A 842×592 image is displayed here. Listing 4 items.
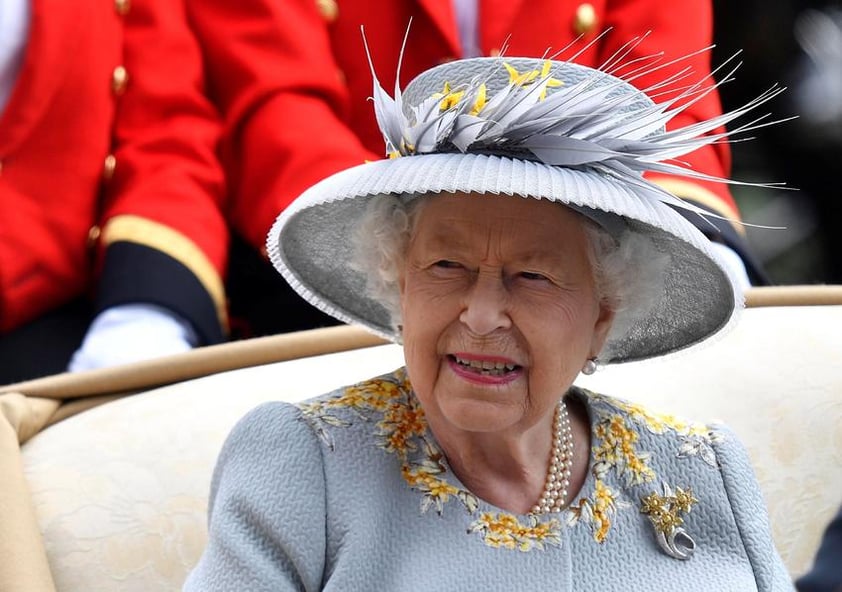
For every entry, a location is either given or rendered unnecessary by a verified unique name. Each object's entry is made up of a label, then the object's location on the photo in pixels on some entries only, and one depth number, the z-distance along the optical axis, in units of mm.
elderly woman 7637
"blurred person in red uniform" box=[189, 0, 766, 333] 8285
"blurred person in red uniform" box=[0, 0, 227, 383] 8173
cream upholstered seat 7854
